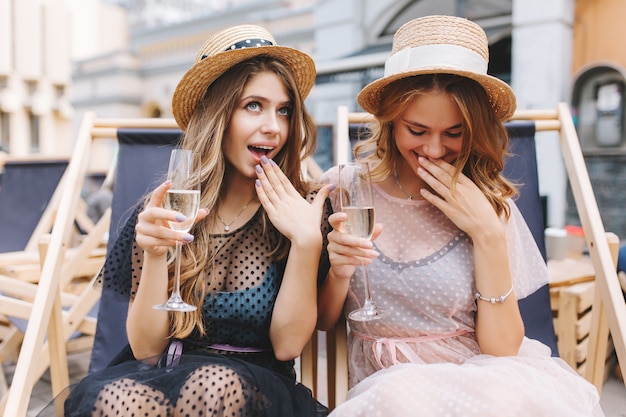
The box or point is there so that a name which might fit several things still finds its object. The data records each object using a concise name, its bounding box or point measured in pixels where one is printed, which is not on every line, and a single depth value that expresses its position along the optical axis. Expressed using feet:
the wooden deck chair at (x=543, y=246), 6.06
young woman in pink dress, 5.28
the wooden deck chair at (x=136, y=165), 8.09
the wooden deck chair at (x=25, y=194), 13.70
